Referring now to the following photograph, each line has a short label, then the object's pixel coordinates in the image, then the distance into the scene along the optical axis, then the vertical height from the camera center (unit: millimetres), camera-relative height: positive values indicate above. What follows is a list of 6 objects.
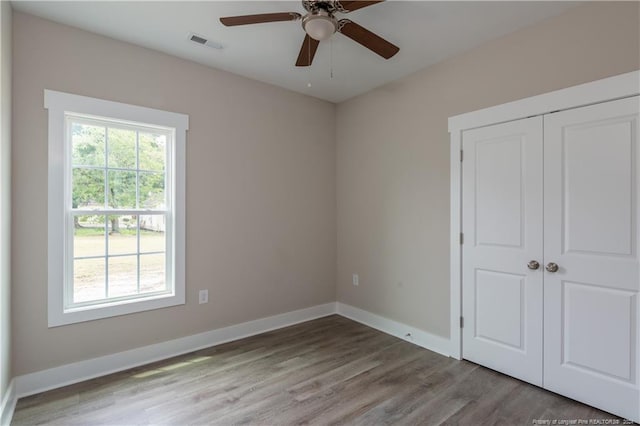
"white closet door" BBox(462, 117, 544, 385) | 2520 -273
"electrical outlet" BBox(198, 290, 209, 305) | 3204 -820
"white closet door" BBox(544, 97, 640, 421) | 2098 -280
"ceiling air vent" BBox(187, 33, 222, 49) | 2683 +1452
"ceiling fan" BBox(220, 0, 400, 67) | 1882 +1167
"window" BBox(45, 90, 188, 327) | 2496 +45
